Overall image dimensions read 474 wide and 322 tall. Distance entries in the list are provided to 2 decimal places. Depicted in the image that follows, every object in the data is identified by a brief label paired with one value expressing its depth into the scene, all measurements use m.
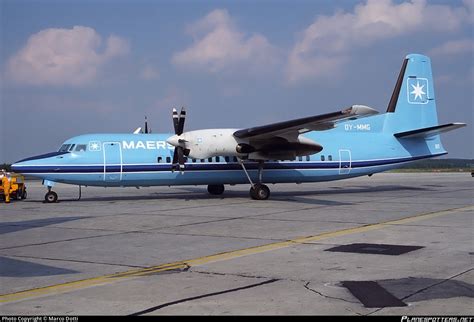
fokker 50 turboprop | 22.17
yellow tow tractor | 24.64
